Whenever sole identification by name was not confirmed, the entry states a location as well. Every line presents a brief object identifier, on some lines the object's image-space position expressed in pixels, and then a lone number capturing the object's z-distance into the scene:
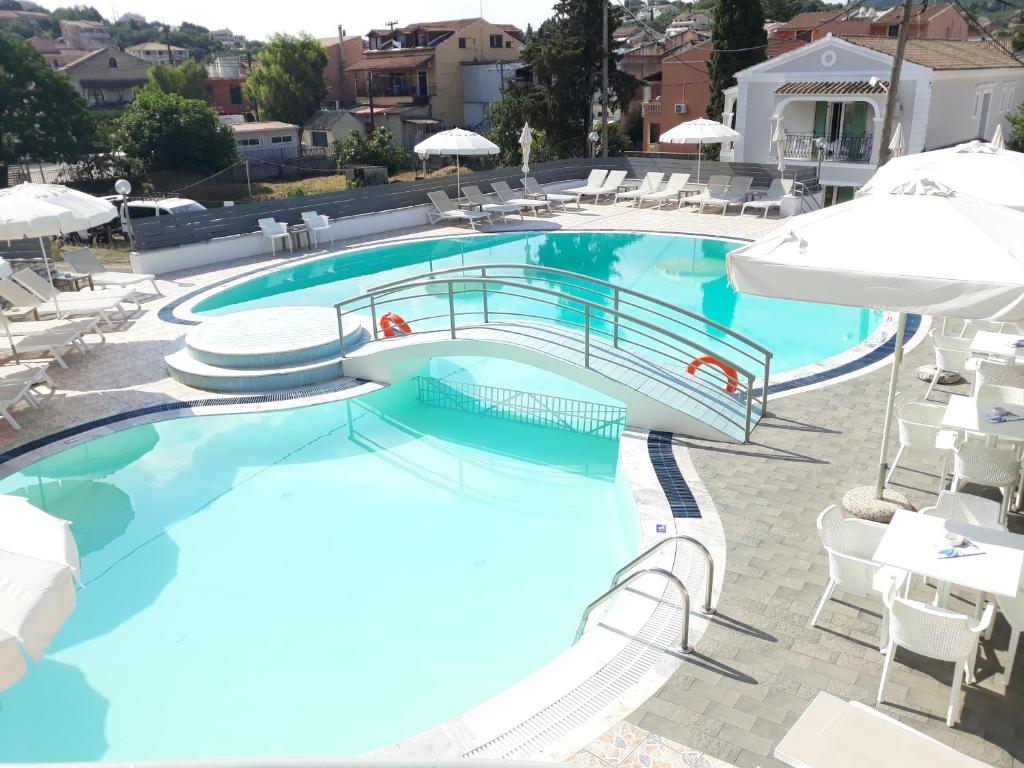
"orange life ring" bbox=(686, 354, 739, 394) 9.10
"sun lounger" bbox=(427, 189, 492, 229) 21.68
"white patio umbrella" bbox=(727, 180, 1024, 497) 4.83
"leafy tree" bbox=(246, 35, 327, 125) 63.06
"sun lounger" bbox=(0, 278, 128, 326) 12.28
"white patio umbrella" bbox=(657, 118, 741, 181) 22.67
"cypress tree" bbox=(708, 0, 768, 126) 34.97
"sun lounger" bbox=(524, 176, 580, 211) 24.05
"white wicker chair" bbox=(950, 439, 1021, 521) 6.18
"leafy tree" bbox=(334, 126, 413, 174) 43.00
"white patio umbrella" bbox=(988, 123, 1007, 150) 13.05
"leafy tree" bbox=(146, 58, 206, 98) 65.88
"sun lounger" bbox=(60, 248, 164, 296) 14.77
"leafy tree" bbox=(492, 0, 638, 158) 34.44
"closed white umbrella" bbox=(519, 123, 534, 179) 22.52
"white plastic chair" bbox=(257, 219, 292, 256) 19.22
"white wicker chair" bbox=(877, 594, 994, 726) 4.32
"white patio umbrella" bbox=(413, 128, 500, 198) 20.89
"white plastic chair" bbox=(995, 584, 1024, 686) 4.58
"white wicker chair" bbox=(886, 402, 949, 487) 6.85
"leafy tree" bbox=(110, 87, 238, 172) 41.97
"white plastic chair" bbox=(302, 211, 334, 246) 20.02
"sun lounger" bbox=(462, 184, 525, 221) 22.44
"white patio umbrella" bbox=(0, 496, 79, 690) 3.69
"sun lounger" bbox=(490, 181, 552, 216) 22.75
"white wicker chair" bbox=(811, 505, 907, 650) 5.07
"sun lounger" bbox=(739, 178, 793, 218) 21.61
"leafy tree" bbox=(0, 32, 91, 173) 40.53
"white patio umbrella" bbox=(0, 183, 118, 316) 10.30
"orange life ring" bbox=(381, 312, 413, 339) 11.69
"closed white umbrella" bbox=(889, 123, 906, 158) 17.86
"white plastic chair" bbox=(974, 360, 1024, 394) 7.86
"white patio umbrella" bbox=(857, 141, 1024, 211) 8.49
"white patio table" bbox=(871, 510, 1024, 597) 4.52
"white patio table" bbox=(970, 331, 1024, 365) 7.90
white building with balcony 26.11
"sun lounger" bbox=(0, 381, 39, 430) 9.54
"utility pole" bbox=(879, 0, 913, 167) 18.06
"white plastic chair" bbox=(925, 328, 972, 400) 8.58
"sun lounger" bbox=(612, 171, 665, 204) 24.25
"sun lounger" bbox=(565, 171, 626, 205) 25.02
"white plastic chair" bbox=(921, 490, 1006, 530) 5.42
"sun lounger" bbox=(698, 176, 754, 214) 22.33
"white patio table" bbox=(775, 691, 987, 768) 3.45
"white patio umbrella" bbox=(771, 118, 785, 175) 21.49
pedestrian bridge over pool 8.58
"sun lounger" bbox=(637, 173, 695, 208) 23.79
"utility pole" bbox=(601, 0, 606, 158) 29.88
